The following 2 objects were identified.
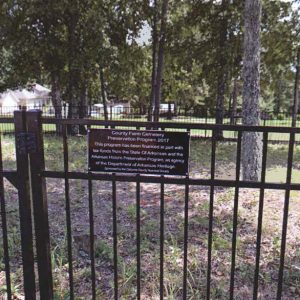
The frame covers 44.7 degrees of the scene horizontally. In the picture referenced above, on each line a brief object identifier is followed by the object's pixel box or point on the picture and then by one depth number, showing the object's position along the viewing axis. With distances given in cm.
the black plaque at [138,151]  231
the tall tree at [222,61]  1517
